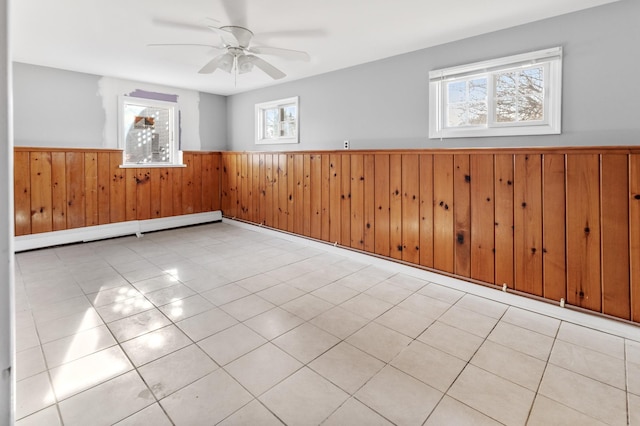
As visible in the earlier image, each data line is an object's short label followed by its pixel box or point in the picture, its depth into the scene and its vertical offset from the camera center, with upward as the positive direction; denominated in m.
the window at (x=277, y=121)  5.20 +1.38
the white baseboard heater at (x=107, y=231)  4.35 -0.35
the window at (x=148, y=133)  5.27 +1.21
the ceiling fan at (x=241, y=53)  3.05 +1.43
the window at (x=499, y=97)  2.81 +0.99
